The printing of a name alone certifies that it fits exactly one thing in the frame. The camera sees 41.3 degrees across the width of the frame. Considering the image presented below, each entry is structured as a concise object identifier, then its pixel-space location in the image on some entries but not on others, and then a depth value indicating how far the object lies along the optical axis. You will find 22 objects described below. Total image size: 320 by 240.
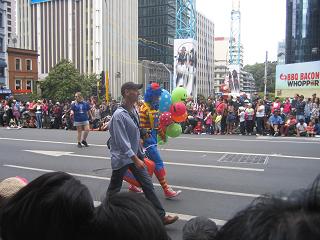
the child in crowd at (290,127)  16.59
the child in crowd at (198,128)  18.32
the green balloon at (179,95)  7.27
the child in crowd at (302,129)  16.19
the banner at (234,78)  46.72
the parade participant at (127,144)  4.87
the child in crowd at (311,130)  16.11
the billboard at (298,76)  28.81
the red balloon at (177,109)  6.94
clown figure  6.02
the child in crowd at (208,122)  18.42
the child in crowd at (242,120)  17.41
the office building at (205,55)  135.38
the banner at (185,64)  30.91
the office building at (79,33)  88.56
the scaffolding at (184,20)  42.47
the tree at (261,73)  106.38
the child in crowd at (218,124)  18.00
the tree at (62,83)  63.69
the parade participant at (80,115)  12.78
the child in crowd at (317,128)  16.12
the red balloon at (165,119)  6.73
